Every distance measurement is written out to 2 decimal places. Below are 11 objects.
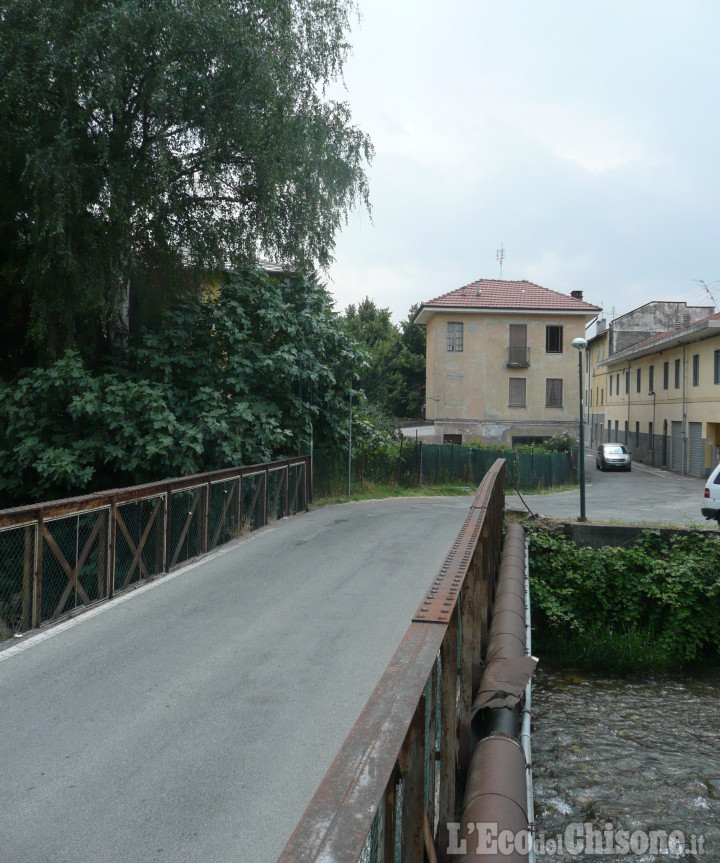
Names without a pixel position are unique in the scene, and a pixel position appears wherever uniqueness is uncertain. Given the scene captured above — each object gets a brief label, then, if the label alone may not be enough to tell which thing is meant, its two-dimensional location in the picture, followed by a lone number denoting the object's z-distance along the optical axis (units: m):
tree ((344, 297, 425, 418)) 52.44
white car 18.42
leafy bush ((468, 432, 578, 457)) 34.03
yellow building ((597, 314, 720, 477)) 33.56
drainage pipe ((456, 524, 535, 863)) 3.21
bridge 2.63
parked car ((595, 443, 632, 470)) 39.28
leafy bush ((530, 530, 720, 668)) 13.54
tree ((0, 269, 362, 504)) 13.89
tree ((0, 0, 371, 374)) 12.98
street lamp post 17.56
